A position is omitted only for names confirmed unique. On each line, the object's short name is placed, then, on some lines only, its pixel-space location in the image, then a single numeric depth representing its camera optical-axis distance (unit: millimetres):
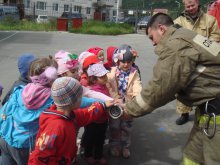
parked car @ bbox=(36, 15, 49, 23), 24548
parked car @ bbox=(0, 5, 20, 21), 21081
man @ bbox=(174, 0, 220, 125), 3258
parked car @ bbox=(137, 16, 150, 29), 22810
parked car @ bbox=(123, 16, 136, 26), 25856
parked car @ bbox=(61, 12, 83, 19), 24766
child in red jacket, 1658
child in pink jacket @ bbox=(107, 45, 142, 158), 2731
